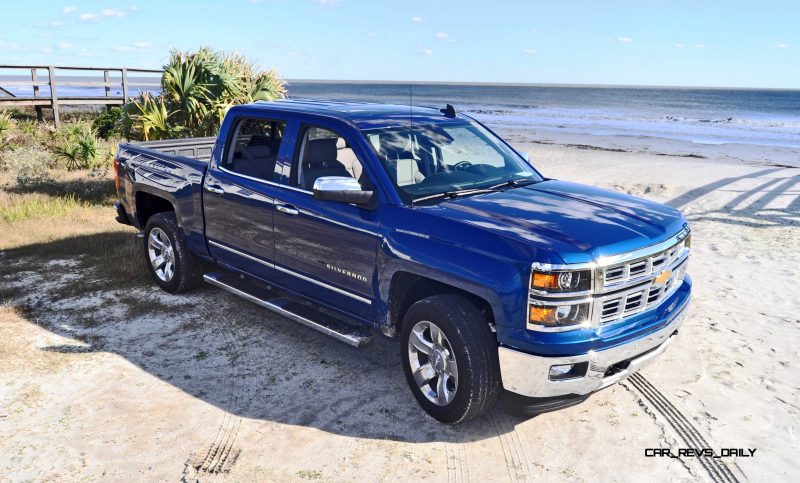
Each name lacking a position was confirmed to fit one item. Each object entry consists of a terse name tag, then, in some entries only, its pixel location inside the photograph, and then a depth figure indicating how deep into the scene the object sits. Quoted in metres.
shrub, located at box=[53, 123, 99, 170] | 14.11
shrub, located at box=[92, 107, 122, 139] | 18.85
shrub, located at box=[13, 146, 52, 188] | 12.56
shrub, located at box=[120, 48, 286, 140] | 11.48
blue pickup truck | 3.68
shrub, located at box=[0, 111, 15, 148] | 16.80
